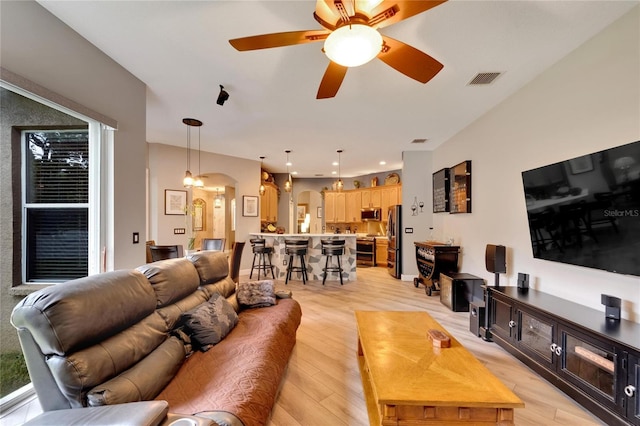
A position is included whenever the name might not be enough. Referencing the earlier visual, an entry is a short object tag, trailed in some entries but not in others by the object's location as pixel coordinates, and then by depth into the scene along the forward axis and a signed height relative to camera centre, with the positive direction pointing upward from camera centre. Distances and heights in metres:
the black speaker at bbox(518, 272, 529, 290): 2.91 -0.72
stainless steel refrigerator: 6.07 -0.52
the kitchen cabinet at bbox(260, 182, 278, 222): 7.62 +0.30
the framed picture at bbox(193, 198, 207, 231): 9.54 -0.01
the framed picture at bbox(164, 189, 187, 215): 5.47 +0.26
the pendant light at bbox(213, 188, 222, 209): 10.28 +0.45
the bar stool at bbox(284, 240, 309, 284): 5.64 -0.78
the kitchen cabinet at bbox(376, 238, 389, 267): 7.90 -1.11
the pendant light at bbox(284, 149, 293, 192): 6.50 +0.65
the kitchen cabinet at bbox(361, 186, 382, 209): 8.20 +0.51
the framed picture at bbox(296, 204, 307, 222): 10.66 +0.07
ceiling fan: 1.49 +1.10
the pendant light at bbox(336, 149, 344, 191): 6.07 +0.65
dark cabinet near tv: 1.66 -1.01
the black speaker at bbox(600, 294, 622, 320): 1.99 -0.67
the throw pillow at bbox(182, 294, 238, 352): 1.93 -0.81
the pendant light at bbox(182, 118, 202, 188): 4.14 +1.41
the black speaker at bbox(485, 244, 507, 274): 3.23 -0.55
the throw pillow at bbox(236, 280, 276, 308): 2.83 -0.86
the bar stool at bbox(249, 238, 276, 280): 6.04 -0.98
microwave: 8.22 -0.04
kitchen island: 6.02 -0.97
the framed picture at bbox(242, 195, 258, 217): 6.71 +0.21
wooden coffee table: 1.38 -0.95
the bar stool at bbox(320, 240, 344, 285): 5.62 -0.73
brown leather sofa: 1.19 -0.75
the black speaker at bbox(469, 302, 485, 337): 3.11 -1.20
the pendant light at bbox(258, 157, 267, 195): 6.77 +0.62
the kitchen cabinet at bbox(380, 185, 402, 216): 7.79 +0.50
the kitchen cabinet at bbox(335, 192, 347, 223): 9.01 +0.21
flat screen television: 1.87 +0.03
